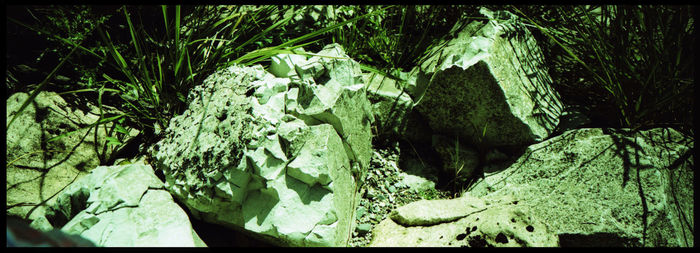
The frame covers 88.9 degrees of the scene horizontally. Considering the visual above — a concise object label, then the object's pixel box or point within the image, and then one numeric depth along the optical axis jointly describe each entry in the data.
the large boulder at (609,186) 1.67
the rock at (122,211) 1.68
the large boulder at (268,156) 1.81
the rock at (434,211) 1.86
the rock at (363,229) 2.06
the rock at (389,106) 2.38
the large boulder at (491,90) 2.14
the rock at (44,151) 1.93
